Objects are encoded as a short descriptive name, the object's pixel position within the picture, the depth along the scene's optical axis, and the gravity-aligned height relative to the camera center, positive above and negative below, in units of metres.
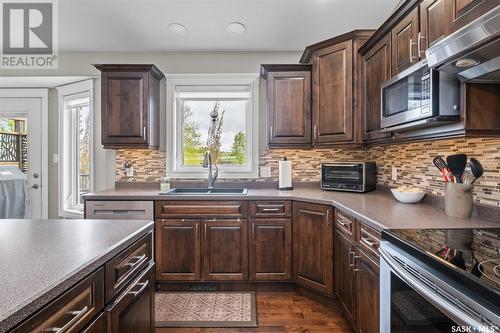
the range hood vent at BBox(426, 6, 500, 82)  1.07 +0.45
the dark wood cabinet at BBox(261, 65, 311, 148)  2.98 +0.58
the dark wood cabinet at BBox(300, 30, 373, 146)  2.64 +0.68
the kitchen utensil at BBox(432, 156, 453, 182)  1.73 -0.02
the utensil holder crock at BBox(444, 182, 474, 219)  1.64 -0.19
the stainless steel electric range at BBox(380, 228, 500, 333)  0.83 -0.37
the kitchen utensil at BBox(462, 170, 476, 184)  1.76 -0.08
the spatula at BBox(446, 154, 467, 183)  1.66 +0.00
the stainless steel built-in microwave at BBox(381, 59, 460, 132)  1.50 +0.36
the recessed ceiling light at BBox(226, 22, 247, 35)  3.01 +1.37
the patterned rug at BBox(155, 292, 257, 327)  2.28 -1.18
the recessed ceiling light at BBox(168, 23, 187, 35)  3.04 +1.37
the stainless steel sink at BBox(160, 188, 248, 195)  3.11 -0.28
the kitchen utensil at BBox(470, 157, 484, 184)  1.62 -0.02
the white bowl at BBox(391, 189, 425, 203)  2.14 -0.23
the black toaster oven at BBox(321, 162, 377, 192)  2.74 -0.11
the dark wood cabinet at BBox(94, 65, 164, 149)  3.00 +0.58
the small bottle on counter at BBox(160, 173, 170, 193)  3.22 -0.21
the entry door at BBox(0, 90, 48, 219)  3.80 +0.32
